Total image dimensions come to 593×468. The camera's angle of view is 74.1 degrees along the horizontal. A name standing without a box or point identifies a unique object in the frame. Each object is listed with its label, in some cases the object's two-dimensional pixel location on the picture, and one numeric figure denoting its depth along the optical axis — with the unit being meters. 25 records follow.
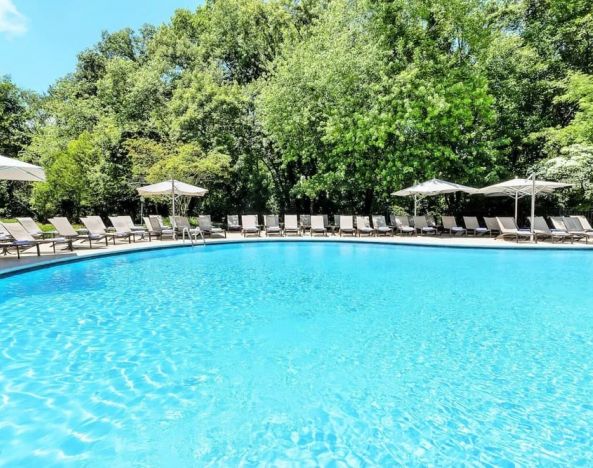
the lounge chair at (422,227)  17.84
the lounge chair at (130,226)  15.03
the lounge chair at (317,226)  17.98
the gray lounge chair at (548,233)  14.81
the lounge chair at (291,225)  17.83
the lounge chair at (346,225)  18.00
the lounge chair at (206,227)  16.95
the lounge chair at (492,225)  17.16
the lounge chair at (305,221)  19.06
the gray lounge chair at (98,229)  13.42
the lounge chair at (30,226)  11.72
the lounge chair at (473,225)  17.16
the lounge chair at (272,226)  17.32
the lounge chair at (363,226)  17.67
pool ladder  14.60
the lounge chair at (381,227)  17.69
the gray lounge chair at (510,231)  15.24
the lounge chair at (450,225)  17.95
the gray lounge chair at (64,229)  12.08
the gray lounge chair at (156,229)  15.55
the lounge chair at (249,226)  17.42
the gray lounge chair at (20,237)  10.47
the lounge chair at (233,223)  18.27
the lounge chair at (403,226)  17.66
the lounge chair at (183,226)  15.94
